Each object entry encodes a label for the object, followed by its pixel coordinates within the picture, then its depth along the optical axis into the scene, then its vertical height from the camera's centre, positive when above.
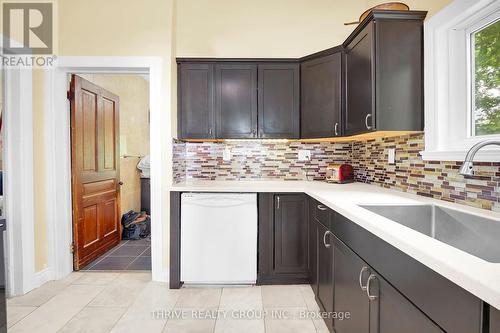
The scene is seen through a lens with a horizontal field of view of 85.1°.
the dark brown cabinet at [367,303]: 0.88 -0.57
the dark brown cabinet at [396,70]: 1.80 +0.60
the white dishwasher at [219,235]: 2.38 -0.65
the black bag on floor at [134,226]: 3.78 -0.91
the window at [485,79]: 1.48 +0.46
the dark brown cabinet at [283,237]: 2.39 -0.68
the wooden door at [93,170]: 2.76 -0.09
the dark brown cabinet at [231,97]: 2.66 +0.63
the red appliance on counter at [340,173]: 2.69 -0.13
